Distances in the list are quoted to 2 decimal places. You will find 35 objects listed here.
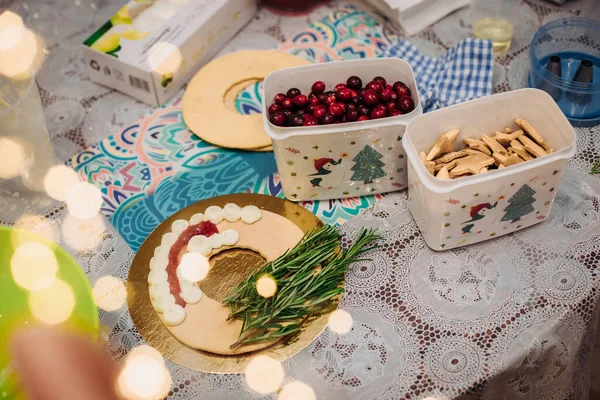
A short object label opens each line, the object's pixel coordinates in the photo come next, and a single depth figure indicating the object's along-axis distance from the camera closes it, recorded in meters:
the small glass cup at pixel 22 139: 0.90
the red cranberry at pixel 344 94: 0.94
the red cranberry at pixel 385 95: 0.93
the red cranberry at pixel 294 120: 0.91
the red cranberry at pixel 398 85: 0.95
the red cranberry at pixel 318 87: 0.97
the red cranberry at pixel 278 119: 0.91
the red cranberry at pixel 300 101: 0.94
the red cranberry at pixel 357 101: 0.95
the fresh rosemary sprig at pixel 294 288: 0.83
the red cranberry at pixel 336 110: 0.92
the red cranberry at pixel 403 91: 0.94
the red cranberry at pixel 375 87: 0.95
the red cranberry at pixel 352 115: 0.91
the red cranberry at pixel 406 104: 0.91
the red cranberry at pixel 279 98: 0.96
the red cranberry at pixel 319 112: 0.92
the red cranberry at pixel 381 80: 0.96
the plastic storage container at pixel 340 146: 0.89
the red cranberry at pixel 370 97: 0.93
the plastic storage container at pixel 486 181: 0.82
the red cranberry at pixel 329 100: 0.94
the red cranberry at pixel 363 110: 0.92
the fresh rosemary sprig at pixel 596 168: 0.99
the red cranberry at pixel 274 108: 0.94
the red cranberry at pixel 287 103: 0.94
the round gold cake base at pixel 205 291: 0.83
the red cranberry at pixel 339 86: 0.95
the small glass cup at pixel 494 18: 1.19
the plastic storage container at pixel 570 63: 1.03
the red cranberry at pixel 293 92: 0.96
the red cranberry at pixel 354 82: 0.97
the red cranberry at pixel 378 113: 0.91
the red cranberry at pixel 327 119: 0.90
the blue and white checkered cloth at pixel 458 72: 1.09
